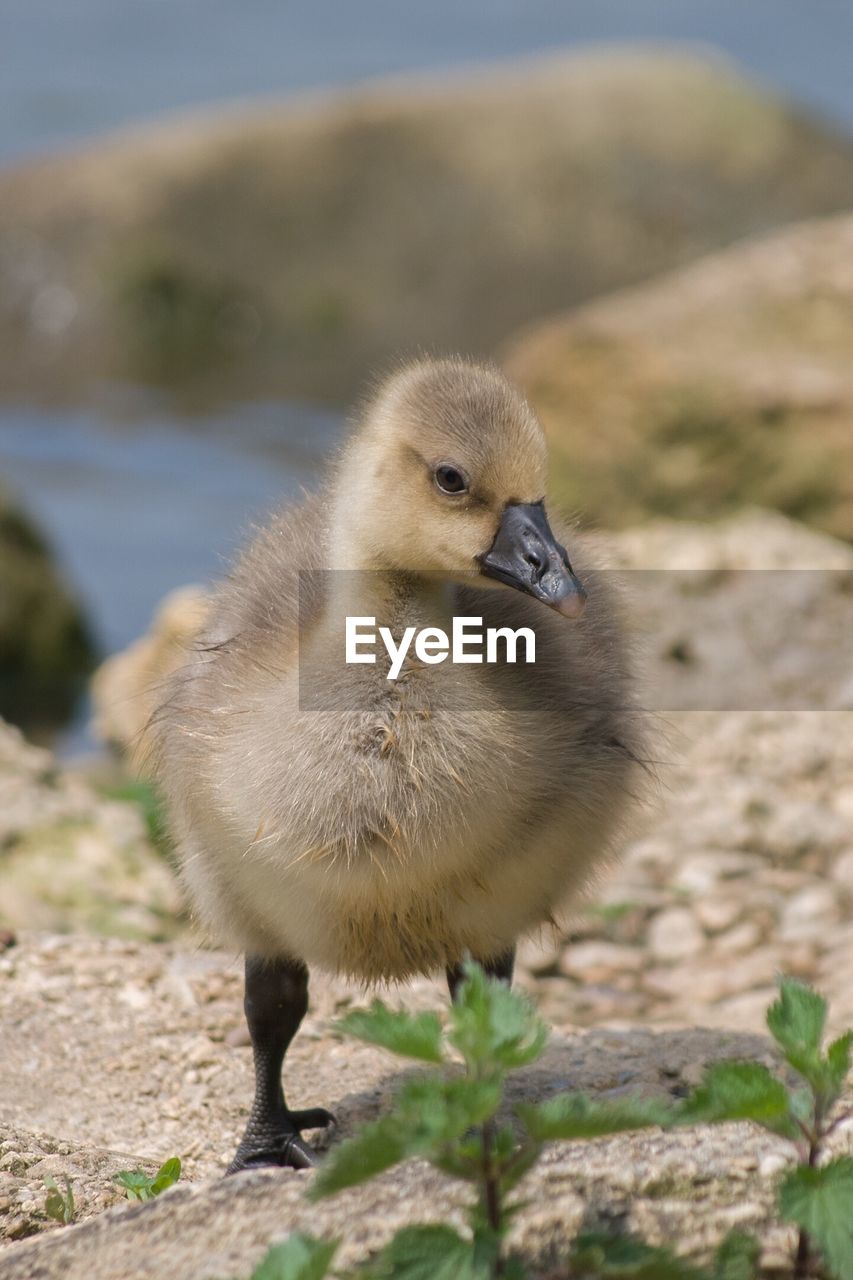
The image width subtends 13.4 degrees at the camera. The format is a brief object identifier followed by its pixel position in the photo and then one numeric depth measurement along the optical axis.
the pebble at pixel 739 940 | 10.13
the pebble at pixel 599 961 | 10.13
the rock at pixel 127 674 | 14.46
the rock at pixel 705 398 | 14.90
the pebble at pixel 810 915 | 10.10
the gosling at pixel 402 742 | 6.47
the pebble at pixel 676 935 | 10.23
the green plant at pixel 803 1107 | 4.67
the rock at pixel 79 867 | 10.30
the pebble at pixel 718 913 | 10.33
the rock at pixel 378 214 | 29.96
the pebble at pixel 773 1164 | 5.49
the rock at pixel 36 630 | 19.53
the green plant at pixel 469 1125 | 4.62
